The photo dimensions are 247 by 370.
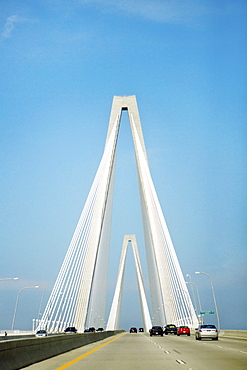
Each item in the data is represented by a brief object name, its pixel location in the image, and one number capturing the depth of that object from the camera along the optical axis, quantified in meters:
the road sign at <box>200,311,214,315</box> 73.19
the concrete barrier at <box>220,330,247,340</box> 42.28
